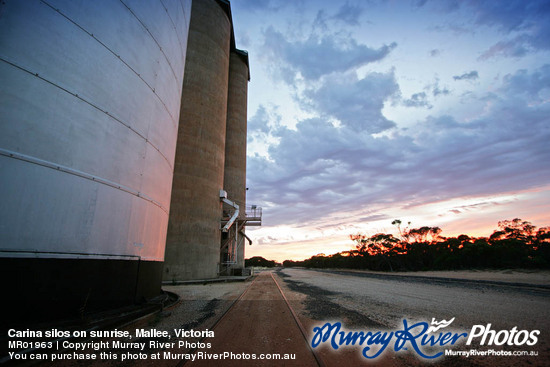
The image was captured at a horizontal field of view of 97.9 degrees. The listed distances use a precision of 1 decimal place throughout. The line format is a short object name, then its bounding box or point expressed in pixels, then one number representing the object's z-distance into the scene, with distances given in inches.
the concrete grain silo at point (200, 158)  709.9
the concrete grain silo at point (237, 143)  1219.2
